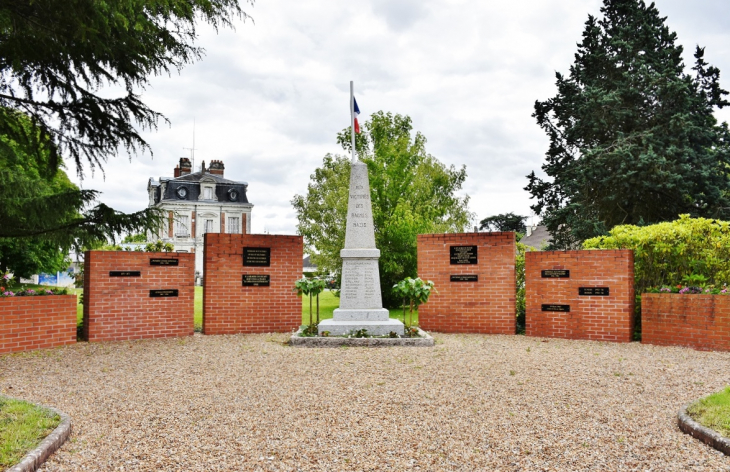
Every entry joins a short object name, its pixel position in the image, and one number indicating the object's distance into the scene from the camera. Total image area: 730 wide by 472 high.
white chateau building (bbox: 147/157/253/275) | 41.06
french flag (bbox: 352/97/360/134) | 10.63
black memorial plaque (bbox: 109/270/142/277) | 9.98
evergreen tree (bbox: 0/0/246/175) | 6.58
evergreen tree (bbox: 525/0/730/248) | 17.39
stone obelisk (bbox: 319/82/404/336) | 9.78
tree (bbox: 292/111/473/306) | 17.22
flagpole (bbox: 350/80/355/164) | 10.63
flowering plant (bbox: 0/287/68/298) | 8.91
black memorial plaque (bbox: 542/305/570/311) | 10.48
